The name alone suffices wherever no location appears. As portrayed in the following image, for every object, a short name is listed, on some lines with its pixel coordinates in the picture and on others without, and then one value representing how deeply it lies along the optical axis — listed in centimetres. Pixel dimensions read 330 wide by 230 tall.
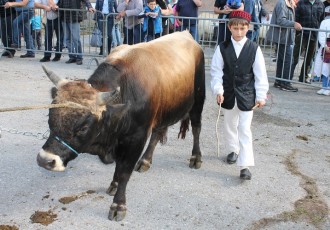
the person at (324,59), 859
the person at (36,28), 1220
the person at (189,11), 1034
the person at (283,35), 864
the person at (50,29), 1051
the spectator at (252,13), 985
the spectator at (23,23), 1063
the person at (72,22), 1027
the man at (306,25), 899
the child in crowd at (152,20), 986
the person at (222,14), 961
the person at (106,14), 1075
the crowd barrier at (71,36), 1035
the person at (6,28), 1102
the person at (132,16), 1009
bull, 330
